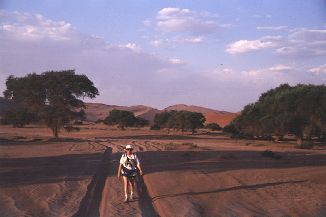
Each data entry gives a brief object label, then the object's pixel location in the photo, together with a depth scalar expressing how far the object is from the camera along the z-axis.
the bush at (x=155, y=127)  102.12
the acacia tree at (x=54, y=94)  57.34
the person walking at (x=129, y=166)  15.90
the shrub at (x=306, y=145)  47.27
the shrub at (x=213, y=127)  107.81
